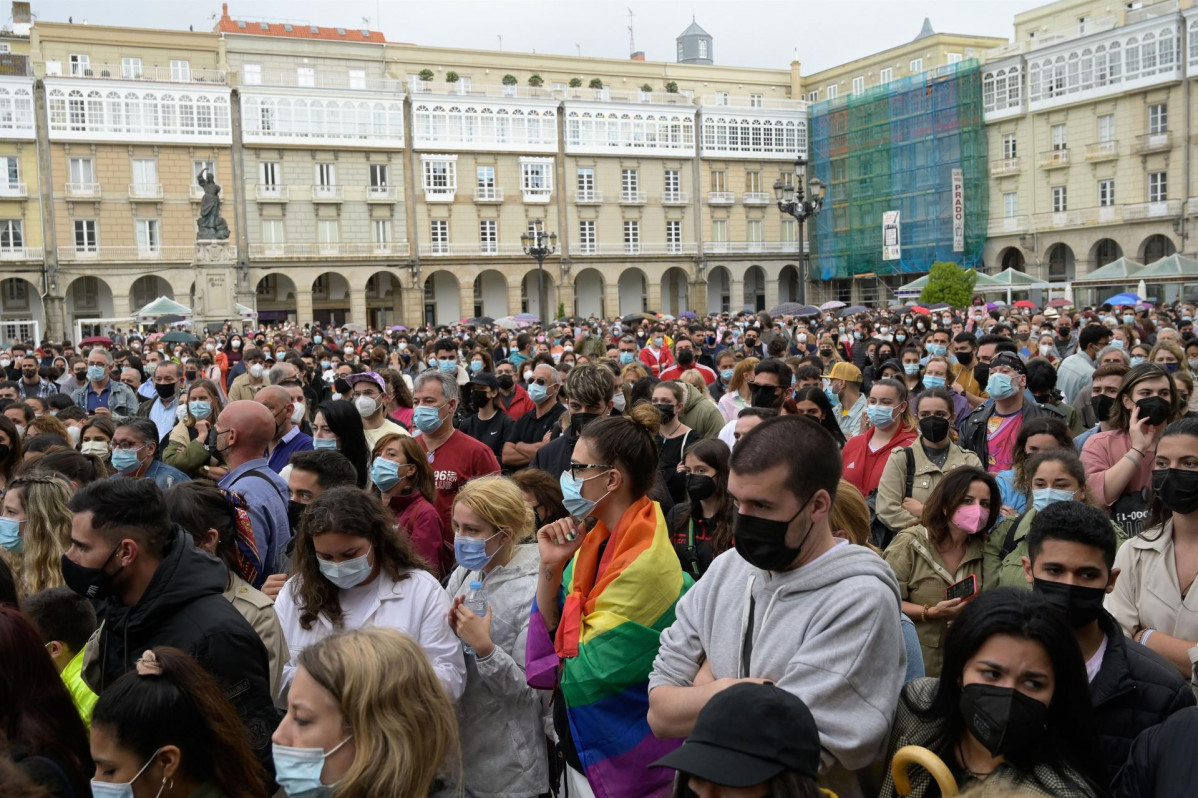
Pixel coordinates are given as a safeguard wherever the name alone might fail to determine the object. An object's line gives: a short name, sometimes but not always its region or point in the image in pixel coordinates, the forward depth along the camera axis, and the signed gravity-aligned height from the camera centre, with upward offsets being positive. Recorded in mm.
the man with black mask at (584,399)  6984 -570
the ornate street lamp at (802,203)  20844 +2151
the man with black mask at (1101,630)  2963 -1019
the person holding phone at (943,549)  4613 -1147
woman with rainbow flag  3506 -1058
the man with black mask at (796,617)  2646 -833
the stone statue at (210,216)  32312 +3549
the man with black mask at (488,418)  8727 -853
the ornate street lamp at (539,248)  33844 +2376
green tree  36719 +591
